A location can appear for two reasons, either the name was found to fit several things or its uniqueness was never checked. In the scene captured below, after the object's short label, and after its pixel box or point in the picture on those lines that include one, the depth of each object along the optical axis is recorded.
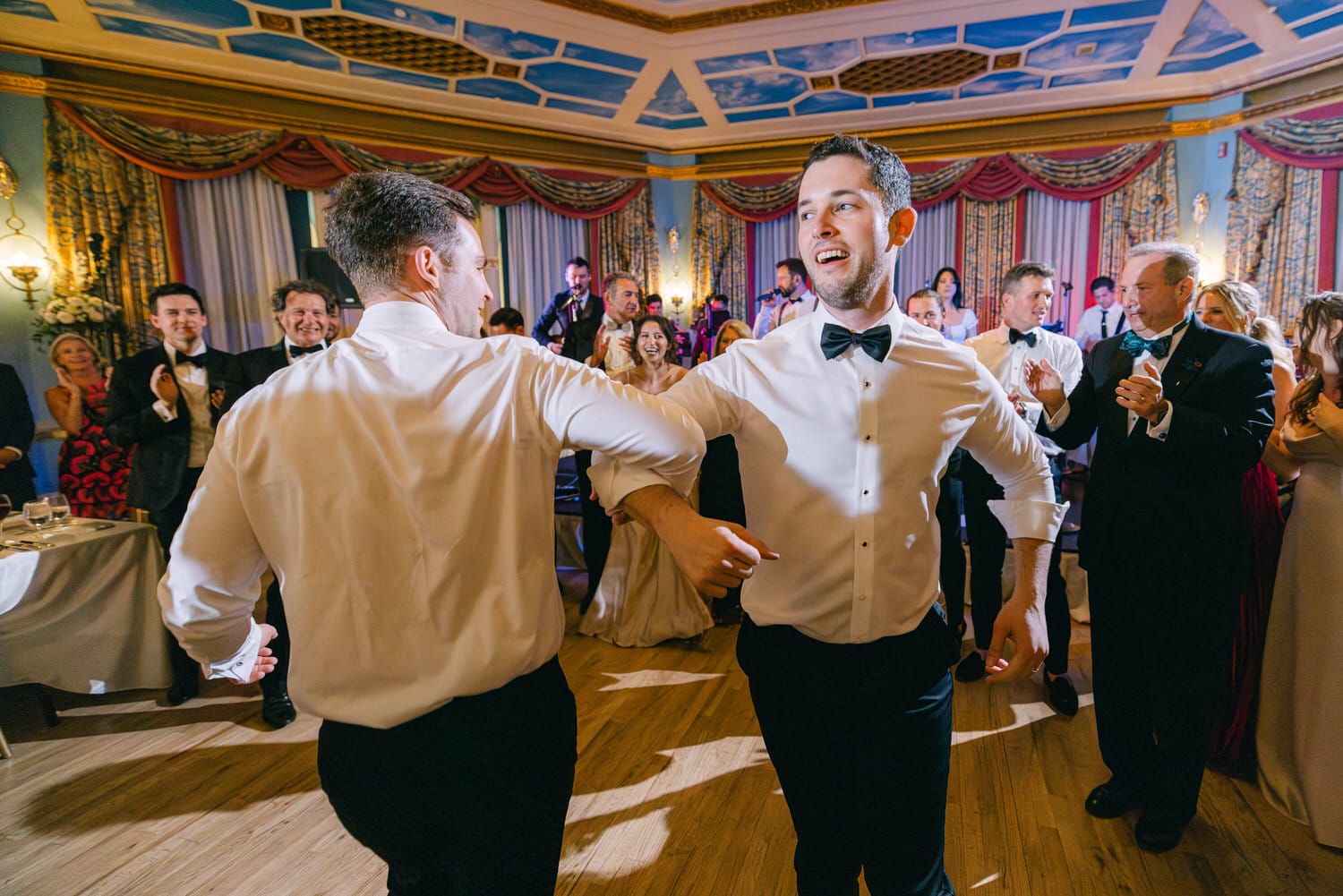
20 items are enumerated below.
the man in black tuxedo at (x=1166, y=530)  1.86
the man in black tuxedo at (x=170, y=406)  2.88
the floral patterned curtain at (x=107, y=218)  5.36
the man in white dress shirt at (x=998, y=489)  2.90
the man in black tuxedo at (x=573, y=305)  5.87
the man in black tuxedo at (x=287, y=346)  2.85
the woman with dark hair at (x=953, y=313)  7.17
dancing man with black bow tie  1.23
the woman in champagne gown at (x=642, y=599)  3.54
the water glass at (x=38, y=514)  2.77
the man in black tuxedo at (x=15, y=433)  3.62
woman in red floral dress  4.21
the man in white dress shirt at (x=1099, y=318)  7.27
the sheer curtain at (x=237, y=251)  6.19
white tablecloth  2.66
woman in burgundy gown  2.30
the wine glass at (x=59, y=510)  2.86
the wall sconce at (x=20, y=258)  5.20
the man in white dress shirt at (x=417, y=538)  0.99
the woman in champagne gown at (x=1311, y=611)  2.00
